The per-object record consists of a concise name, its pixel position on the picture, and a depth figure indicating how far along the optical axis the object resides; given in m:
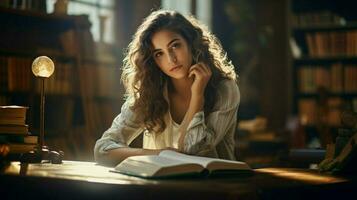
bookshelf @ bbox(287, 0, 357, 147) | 6.37
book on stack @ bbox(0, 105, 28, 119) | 2.45
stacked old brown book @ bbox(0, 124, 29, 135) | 2.46
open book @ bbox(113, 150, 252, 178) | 1.85
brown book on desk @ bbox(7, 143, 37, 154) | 2.48
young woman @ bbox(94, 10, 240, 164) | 2.74
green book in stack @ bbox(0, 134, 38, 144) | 2.48
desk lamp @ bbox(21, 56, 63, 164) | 2.43
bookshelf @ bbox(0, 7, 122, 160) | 4.55
